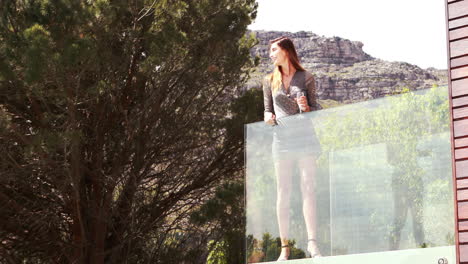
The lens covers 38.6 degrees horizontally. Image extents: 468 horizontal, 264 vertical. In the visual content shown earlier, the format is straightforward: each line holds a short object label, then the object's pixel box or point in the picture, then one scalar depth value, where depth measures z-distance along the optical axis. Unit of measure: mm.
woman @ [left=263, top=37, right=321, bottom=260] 4195
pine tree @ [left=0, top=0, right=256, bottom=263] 6730
